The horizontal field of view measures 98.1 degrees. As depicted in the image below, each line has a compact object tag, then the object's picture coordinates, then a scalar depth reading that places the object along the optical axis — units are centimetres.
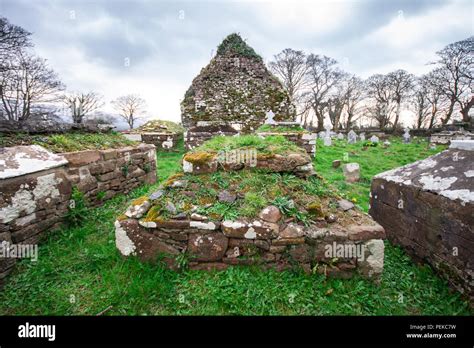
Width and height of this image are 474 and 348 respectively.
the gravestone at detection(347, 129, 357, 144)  1520
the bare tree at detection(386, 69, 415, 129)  2803
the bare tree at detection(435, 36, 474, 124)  1988
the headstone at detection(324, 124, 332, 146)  1243
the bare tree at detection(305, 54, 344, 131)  2869
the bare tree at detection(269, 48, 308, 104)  2819
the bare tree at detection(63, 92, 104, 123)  2267
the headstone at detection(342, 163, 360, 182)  643
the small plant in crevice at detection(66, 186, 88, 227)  343
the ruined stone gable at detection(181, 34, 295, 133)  1253
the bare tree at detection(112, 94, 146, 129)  3852
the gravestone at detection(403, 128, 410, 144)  1707
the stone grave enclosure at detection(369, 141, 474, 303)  228
